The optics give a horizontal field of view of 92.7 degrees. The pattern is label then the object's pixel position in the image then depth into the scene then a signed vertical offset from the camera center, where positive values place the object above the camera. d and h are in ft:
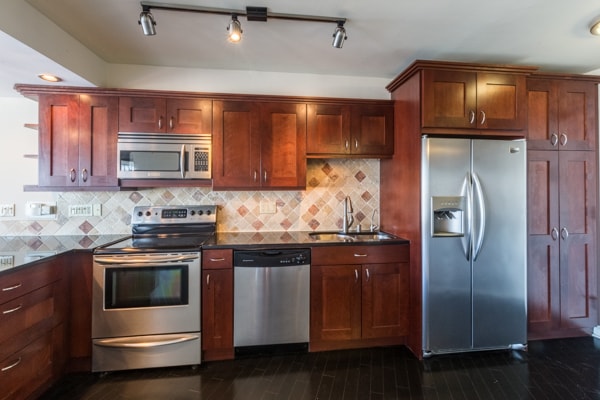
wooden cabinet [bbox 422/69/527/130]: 7.50 +2.81
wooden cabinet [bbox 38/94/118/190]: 7.77 +1.71
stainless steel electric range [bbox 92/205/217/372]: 6.91 -2.53
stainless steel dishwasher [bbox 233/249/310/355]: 7.47 -2.51
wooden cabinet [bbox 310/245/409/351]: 7.77 -2.52
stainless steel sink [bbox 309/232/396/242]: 8.19 -1.00
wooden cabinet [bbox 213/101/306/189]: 8.38 +1.76
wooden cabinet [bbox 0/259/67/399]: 5.24 -2.57
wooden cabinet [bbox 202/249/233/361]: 7.33 -2.47
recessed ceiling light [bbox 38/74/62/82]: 7.20 +3.22
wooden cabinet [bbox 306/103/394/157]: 8.76 +2.31
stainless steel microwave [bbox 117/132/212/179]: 8.01 +1.36
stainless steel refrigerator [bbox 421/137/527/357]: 7.45 -1.04
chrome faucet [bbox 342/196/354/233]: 9.45 -0.39
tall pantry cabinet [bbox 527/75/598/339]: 8.41 +0.00
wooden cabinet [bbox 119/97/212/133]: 8.02 +2.54
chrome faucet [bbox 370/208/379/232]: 10.02 -0.63
